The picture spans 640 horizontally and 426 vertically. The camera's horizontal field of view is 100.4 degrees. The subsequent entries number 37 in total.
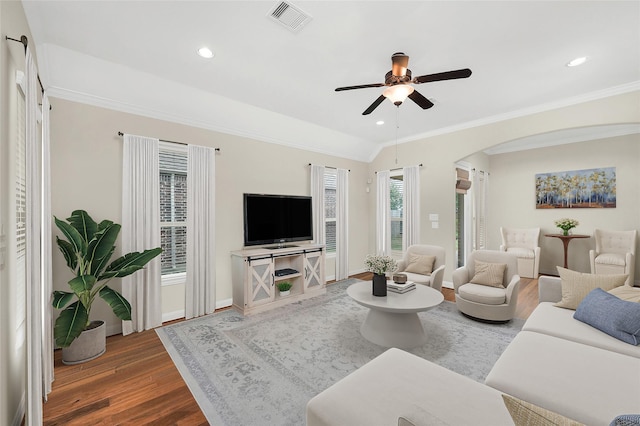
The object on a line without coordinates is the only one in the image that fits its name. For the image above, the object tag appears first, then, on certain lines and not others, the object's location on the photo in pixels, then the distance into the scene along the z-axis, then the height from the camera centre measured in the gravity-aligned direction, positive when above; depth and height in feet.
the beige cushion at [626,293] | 6.97 -2.17
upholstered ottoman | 3.86 -2.93
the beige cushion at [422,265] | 13.44 -2.54
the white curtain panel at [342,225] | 17.99 -0.63
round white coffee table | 8.84 -3.67
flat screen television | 13.44 -0.14
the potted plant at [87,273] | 7.78 -1.79
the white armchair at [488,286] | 10.59 -3.07
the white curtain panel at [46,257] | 6.69 -1.01
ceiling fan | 7.01 +3.75
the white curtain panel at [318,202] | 16.52 +0.88
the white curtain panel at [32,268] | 5.09 -0.99
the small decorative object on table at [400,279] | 10.59 -2.54
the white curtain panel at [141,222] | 10.21 -0.19
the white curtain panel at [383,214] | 19.22 +0.11
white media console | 12.11 -2.93
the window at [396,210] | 19.13 +0.39
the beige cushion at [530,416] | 2.34 -1.81
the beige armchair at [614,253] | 15.12 -2.38
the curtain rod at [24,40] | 5.06 +3.47
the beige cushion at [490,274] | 11.44 -2.60
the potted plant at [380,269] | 9.79 -2.02
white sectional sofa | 3.96 -2.98
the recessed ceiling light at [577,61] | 8.76 +5.12
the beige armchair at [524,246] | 18.51 -2.38
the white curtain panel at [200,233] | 11.73 -0.70
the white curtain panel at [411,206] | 17.15 +0.59
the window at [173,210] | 11.50 +0.32
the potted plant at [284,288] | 13.43 -3.61
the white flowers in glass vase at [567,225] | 17.90 -0.75
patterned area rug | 6.57 -4.49
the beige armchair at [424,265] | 12.57 -2.56
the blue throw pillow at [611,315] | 6.20 -2.55
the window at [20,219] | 5.99 -0.01
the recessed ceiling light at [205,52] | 8.30 +5.24
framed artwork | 17.26 +1.71
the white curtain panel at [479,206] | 19.71 +0.64
